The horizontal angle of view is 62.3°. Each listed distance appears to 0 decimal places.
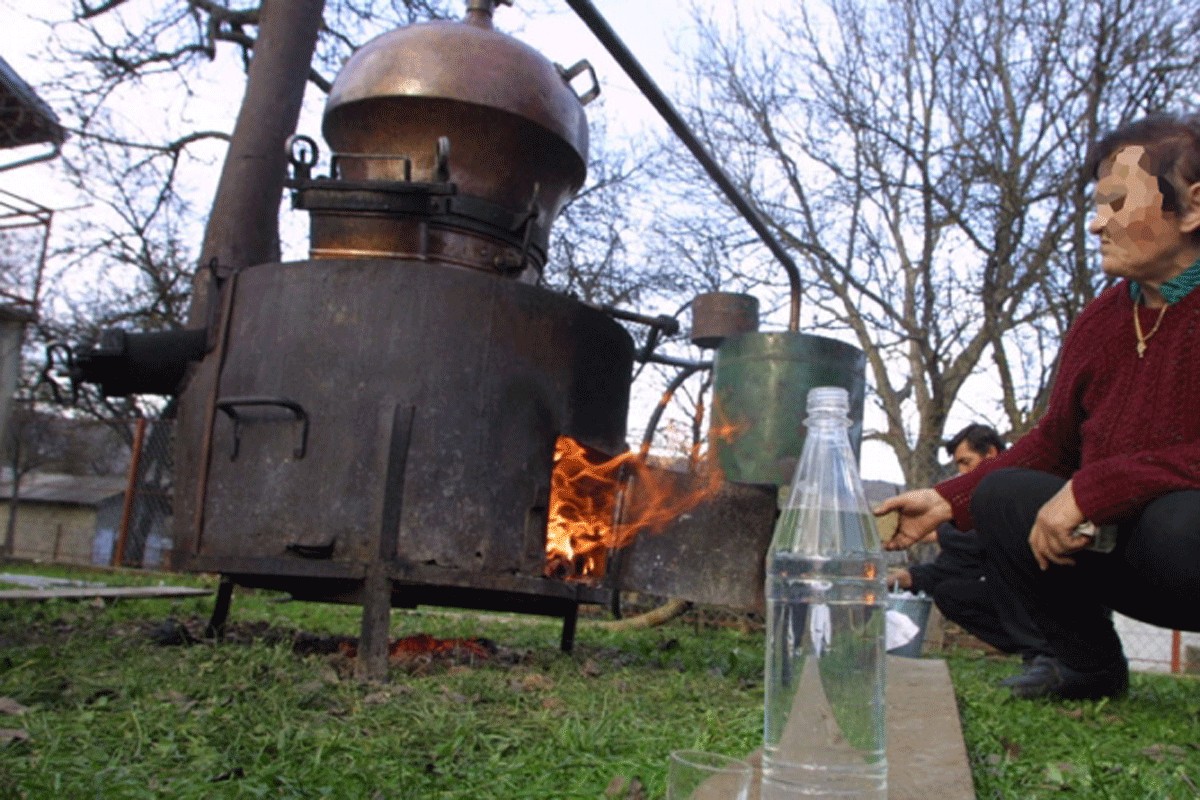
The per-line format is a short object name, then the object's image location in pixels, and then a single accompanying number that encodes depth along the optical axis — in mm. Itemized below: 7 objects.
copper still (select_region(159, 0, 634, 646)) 3547
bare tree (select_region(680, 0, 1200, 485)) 10734
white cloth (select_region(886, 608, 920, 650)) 5062
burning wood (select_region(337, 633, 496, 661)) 4008
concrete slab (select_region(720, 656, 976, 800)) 1919
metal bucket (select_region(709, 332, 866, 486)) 6676
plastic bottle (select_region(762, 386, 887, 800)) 1875
